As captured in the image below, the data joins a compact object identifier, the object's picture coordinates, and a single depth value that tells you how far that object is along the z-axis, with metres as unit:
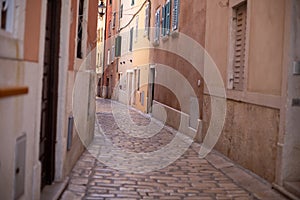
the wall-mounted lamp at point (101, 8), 22.44
